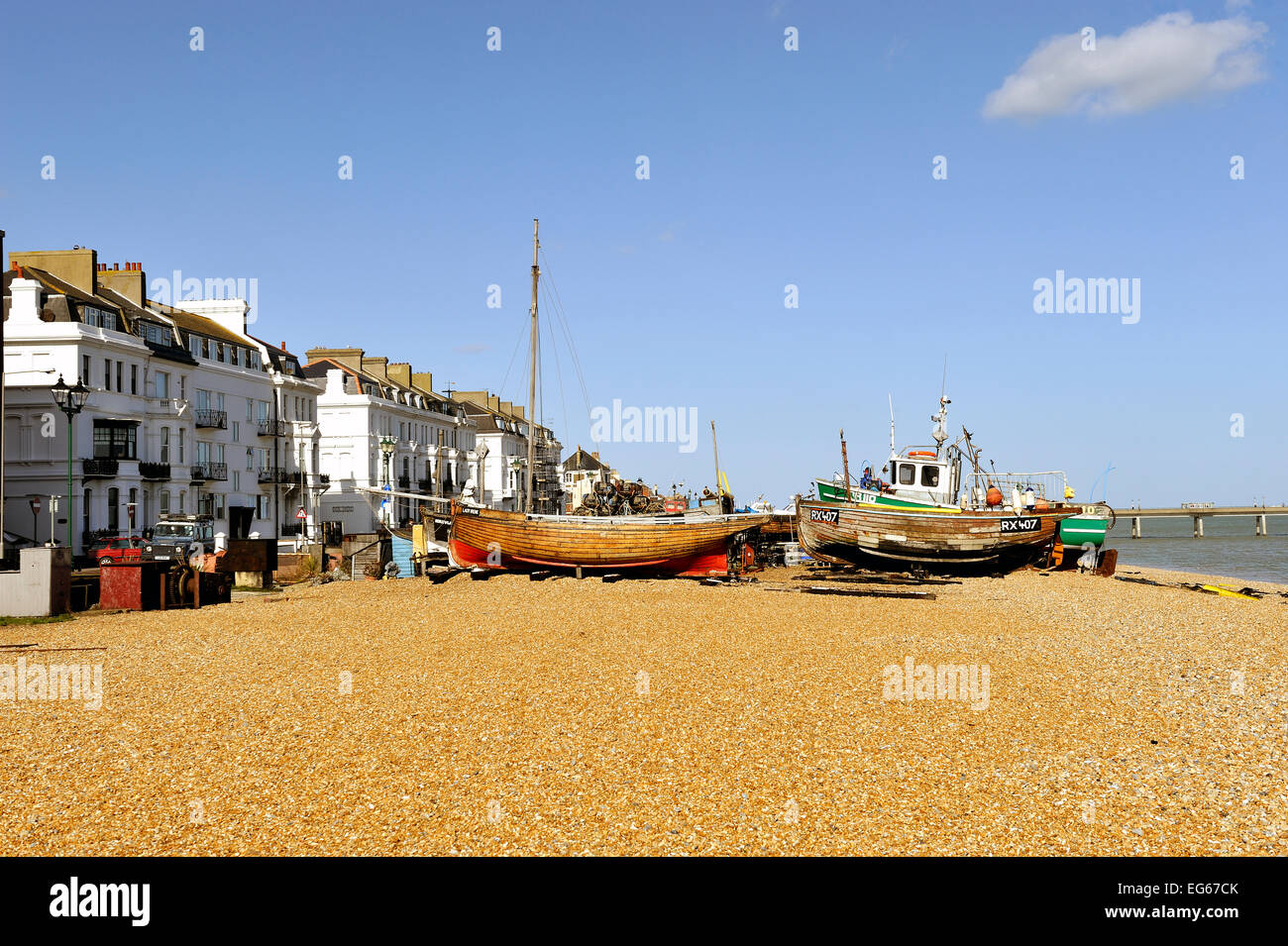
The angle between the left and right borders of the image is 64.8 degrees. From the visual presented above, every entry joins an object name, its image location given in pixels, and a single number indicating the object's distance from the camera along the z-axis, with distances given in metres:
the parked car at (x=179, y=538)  34.44
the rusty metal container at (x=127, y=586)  25.31
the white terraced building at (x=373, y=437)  68.50
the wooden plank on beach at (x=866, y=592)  29.98
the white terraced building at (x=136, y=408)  45.34
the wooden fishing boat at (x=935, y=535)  41.25
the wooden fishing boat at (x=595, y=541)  34.28
